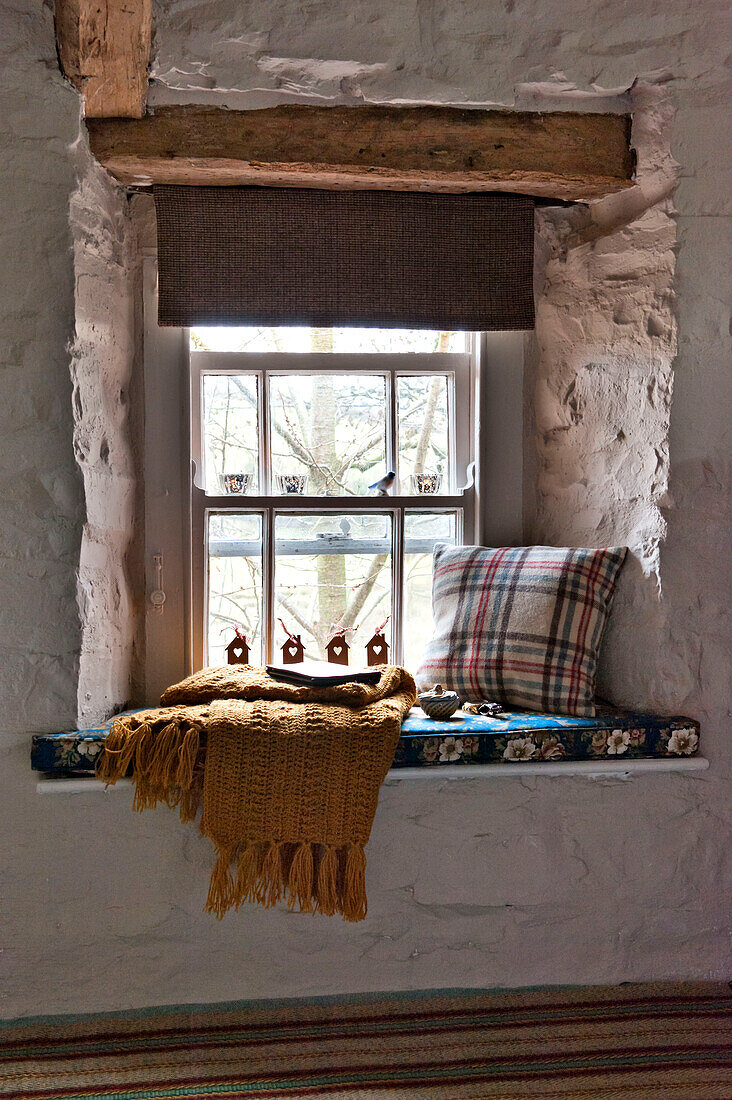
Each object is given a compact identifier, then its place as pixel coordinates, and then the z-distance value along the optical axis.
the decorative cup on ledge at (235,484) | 2.63
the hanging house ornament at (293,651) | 2.61
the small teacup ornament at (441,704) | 2.22
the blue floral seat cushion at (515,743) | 2.05
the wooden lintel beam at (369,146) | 2.16
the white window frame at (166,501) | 2.55
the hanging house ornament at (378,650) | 2.63
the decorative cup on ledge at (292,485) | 2.65
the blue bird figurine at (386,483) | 2.66
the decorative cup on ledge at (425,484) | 2.71
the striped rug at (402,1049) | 1.86
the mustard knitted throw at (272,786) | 1.99
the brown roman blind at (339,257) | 2.37
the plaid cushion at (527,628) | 2.31
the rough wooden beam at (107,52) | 1.93
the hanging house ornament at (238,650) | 2.60
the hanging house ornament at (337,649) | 2.62
